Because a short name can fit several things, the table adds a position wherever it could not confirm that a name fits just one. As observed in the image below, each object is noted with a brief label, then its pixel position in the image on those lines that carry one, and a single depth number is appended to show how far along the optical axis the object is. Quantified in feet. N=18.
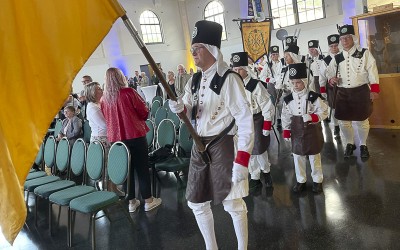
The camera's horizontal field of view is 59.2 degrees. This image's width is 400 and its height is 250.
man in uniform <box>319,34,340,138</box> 19.33
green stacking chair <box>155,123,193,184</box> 15.20
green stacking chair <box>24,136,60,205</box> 15.51
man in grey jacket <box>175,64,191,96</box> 39.37
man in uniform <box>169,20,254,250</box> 8.40
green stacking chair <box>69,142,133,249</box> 11.60
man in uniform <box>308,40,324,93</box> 25.46
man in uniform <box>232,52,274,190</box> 14.28
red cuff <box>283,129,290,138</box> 14.04
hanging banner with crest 29.12
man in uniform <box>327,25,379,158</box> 17.02
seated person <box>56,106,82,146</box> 19.16
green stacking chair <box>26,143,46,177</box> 17.01
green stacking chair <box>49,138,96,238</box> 12.73
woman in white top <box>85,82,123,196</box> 16.07
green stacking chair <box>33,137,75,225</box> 14.11
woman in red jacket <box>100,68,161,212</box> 14.02
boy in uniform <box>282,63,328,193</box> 13.30
